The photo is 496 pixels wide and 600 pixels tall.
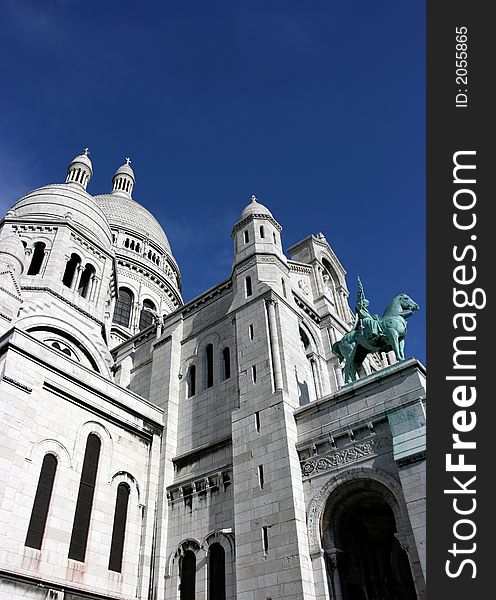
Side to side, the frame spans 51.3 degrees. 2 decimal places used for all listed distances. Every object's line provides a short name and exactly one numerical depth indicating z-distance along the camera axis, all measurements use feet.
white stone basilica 57.82
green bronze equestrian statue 69.97
